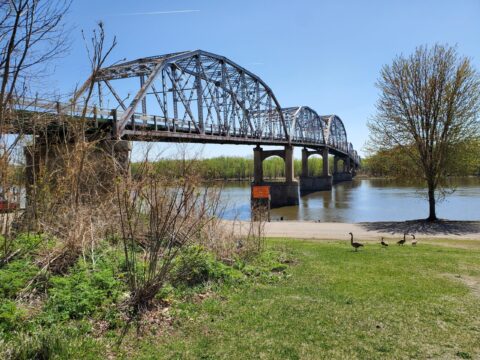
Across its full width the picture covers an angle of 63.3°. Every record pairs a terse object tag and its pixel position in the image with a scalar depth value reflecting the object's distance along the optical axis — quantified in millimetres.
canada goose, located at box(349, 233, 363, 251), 13453
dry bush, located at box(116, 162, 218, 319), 6371
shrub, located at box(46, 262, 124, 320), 5820
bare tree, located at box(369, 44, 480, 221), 26344
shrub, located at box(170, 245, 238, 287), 7816
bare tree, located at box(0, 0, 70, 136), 5354
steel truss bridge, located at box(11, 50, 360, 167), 32844
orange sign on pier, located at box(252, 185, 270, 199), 30159
